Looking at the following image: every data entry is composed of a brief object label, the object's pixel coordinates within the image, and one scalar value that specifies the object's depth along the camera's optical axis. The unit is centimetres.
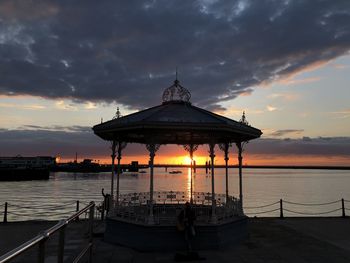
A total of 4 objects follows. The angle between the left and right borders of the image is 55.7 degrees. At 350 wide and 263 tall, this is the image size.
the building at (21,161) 16825
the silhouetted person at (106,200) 1785
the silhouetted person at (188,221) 1178
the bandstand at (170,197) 1266
